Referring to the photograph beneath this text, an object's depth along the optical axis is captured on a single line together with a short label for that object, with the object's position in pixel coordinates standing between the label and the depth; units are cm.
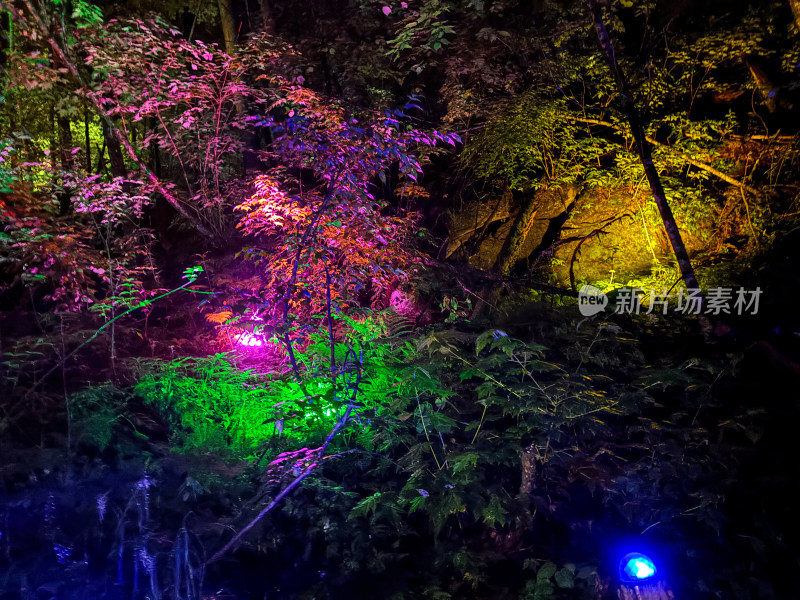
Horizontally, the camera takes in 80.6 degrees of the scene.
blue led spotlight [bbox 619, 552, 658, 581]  286
